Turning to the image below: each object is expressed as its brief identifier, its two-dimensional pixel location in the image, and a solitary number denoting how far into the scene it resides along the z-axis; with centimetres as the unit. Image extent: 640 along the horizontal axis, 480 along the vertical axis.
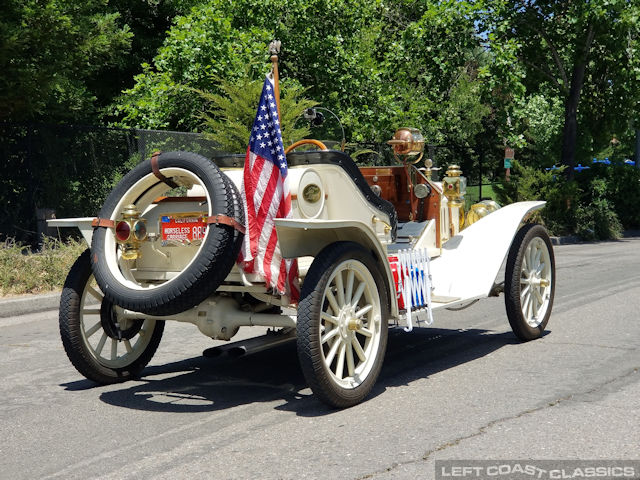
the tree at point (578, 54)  2019
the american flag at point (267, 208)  502
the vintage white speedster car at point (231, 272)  482
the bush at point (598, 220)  2064
